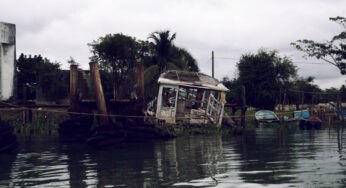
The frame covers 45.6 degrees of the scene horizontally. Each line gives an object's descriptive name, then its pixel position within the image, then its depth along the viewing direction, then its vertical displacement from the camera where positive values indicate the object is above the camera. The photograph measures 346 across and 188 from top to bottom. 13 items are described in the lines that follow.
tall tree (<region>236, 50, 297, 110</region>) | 49.19 +4.33
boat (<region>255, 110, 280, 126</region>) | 37.72 -0.58
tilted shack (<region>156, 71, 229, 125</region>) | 25.33 +0.82
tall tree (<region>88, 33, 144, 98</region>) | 51.41 +7.32
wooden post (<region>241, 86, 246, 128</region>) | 27.26 +0.46
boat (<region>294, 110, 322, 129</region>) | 33.31 -1.00
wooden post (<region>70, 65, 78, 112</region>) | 21.19 +1.28
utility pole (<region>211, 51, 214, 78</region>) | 44.12 +5.21
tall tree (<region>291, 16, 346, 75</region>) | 46.53 +7.13
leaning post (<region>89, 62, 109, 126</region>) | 18.59 +0.81
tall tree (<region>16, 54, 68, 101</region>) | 50.38 +3.82
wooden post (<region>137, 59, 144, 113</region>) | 19.70 +1.22
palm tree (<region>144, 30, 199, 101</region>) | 38.22 +5.66
